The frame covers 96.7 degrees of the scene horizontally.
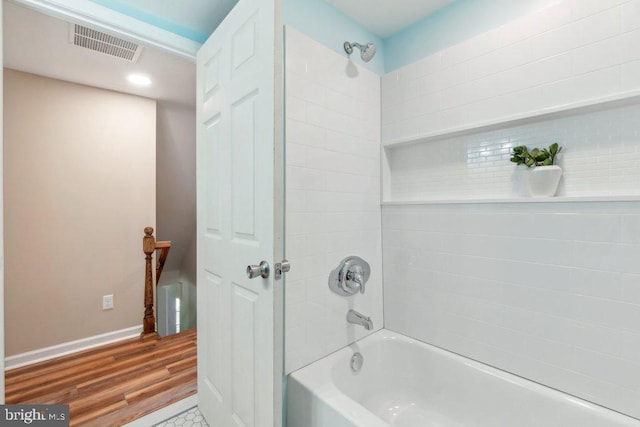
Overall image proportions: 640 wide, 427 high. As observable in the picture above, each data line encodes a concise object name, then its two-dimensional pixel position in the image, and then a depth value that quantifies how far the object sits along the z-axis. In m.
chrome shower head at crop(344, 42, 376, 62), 1.63
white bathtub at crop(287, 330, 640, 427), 1.19
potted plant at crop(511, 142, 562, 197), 1.28
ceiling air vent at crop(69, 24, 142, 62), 1.77
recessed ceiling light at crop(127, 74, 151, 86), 2.37
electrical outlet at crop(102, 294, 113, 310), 2.66
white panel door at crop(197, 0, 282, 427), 1.09
